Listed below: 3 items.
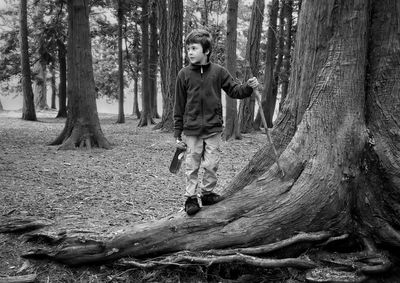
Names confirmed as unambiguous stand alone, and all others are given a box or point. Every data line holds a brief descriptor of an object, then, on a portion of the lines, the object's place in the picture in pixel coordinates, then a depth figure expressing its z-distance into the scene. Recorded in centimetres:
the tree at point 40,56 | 2453
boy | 379
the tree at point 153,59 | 2497
